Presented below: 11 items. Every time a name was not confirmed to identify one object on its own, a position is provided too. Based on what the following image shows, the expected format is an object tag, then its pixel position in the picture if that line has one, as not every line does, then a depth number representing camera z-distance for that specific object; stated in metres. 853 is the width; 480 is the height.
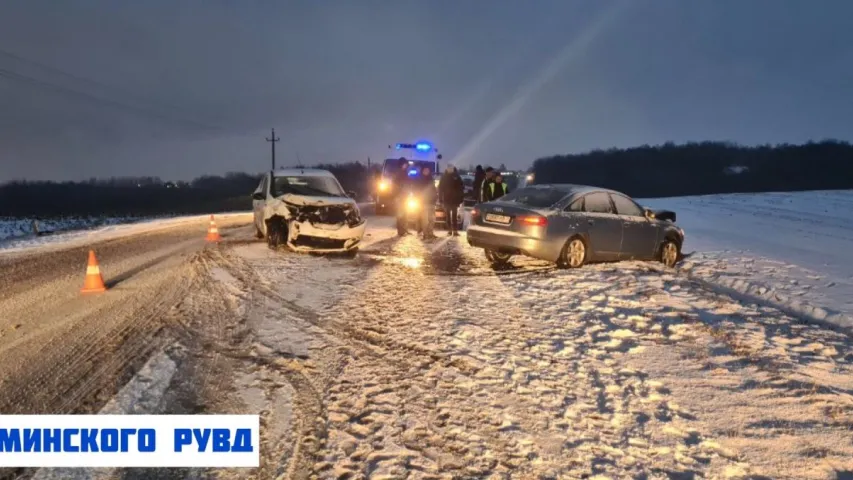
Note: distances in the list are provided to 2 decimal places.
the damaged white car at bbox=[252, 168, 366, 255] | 11.03
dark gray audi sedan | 9.20
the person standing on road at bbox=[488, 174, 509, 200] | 13.85
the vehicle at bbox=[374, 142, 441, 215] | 22.69
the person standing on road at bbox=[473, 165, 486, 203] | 15.95
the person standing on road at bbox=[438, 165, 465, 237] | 13.89
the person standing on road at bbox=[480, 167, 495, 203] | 13.91
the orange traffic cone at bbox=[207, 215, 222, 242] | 13.85
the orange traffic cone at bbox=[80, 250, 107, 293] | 7.70
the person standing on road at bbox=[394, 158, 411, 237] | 14.09
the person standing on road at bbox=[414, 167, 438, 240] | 13.80
